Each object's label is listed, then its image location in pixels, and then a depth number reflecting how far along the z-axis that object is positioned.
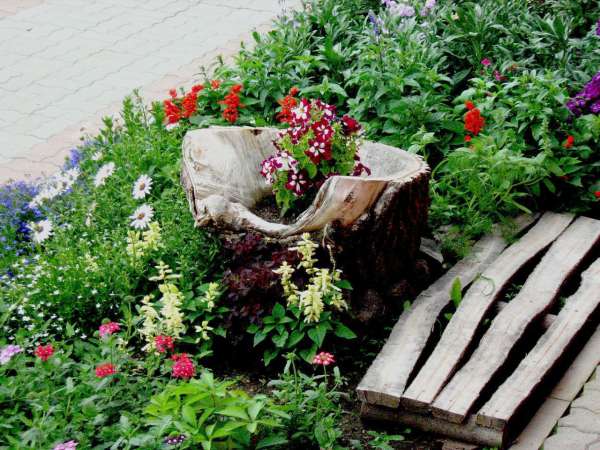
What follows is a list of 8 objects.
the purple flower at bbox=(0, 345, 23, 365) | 3.39
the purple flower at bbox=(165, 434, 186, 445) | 3.04
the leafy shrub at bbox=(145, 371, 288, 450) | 2.97
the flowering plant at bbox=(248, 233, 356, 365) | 3.88
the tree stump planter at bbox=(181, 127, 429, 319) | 3.94
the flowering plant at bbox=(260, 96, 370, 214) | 4.20
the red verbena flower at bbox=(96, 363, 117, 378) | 3.26
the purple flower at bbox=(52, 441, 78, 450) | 2.95
